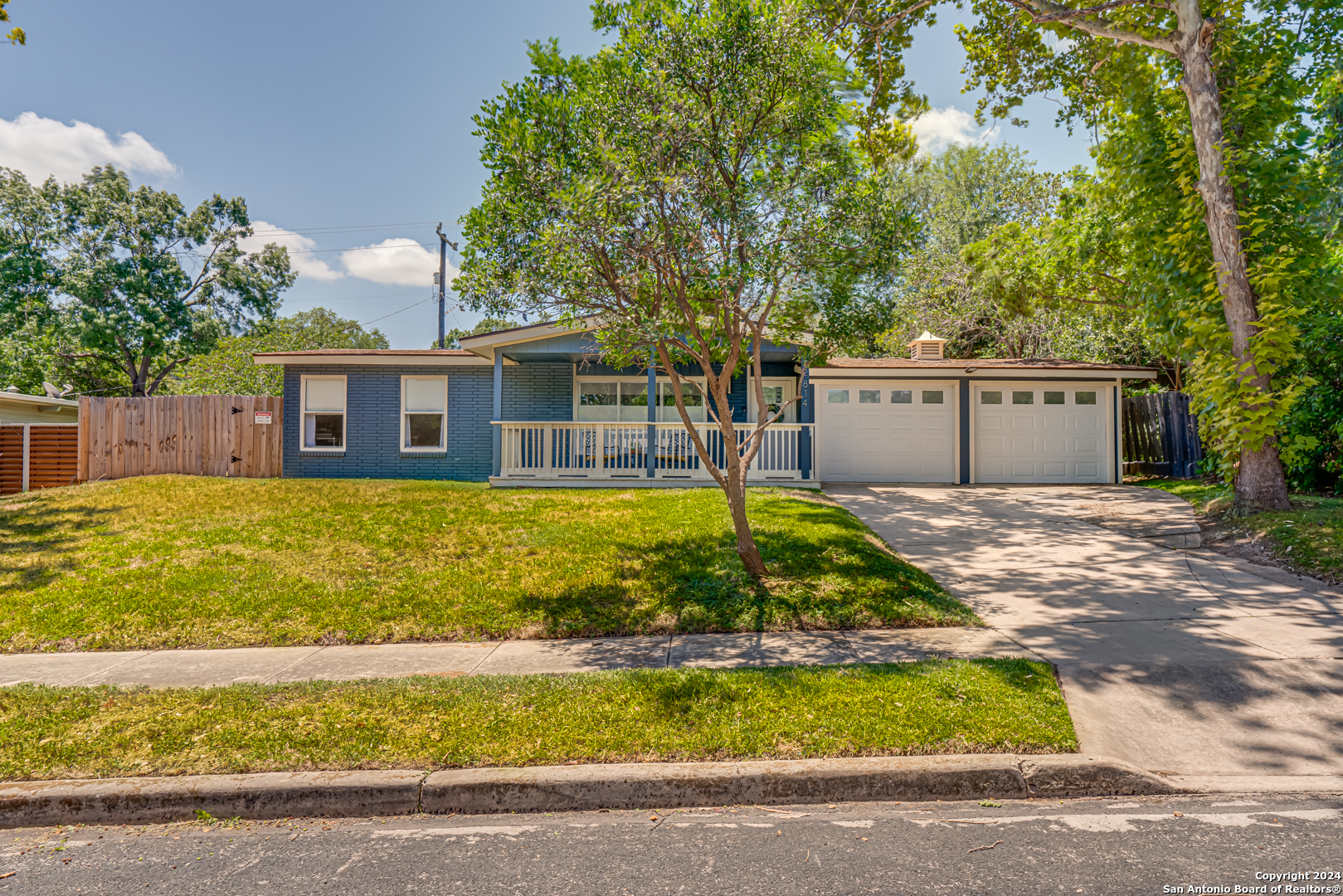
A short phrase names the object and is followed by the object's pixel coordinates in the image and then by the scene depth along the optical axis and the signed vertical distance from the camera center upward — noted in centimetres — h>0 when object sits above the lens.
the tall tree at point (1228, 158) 916 +428
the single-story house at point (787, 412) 1580 +110
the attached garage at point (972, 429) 1588 +69
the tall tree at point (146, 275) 2616 +724
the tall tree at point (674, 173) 595 +253
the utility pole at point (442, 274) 2993 +810
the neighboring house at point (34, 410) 1792 +139
